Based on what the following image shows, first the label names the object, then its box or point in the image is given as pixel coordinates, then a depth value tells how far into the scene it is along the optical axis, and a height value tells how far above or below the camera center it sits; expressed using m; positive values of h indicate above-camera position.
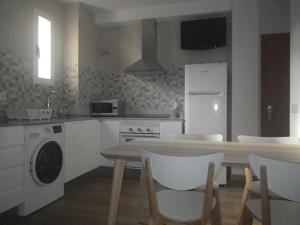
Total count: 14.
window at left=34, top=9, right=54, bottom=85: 3.20 +0.88
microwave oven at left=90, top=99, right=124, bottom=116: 3.88 +0.08
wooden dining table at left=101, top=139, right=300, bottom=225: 1.38 -0.24
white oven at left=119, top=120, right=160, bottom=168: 3.42 -0.24
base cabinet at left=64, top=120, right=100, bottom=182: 2.89 -0.44
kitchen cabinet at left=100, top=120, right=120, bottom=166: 3.57 -0.32
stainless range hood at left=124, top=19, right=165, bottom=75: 3.87 +0.97
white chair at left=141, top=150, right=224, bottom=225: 1.17 -0.32
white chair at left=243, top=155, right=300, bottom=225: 1.05 -0.30
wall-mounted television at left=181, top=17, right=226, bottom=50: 3.72 +1.23
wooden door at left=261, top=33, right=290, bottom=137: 3.53 +0.41
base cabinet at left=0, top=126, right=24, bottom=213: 2.00 -0.47
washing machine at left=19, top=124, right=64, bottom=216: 2.26 -0.53
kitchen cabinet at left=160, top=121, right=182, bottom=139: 3.34 -0.20
